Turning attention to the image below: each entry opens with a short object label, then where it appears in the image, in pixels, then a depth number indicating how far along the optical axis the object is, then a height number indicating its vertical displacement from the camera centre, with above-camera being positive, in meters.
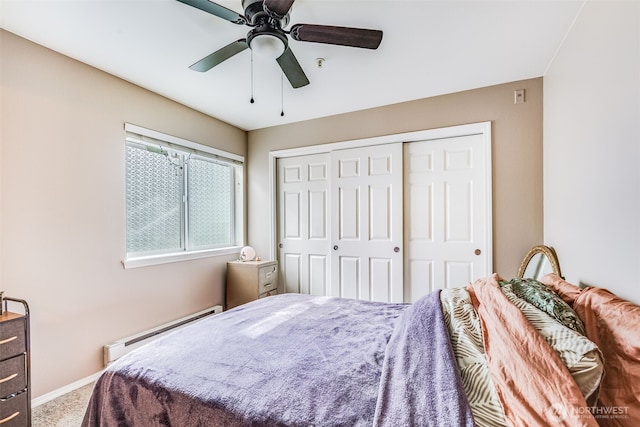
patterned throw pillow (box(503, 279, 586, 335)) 1.02 -0.35
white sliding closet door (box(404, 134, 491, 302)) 2.79 +0.00
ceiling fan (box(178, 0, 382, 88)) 1.42 +0.96
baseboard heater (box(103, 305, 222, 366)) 2.34 -1.10
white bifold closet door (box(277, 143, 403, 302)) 3.17 -0.11
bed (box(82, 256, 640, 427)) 0.79 -0.56
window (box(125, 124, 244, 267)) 2.69 +0.17
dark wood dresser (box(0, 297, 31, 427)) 1.57 -0.85
